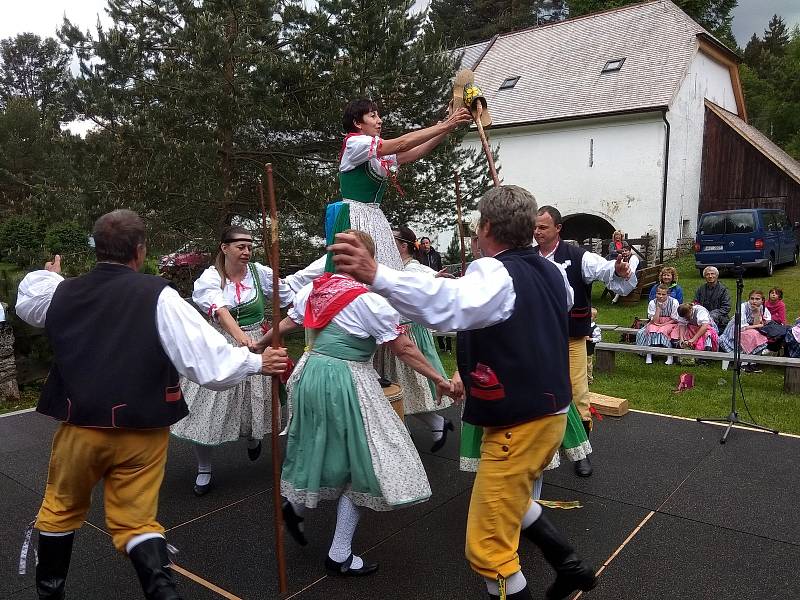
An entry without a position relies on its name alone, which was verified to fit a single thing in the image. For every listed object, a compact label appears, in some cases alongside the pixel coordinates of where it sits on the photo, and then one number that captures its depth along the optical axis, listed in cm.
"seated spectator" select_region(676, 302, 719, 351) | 791
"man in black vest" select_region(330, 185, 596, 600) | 218
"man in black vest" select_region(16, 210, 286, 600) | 225
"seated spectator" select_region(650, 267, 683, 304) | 842
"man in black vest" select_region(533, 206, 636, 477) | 376
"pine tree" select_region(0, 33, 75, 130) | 3694
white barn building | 1759
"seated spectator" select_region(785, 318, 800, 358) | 730
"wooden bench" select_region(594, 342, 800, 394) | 648
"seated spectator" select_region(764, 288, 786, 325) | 800
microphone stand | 480
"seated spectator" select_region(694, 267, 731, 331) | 834
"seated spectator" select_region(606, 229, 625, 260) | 1207
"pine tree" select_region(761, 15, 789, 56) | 4472
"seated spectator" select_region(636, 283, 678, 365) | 813
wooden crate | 548
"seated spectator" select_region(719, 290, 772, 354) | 762
